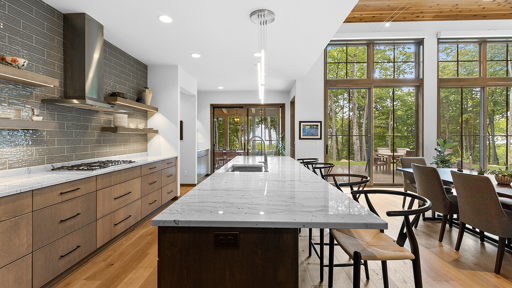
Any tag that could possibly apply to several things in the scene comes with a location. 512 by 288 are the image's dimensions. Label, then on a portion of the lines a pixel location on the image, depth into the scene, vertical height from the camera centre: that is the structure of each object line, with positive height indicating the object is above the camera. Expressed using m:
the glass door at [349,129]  6.15 +0.30
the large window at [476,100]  5.86 +0.98
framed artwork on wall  6.07 +0.27
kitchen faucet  2.78 -0.28
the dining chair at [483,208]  2.17 -0.62
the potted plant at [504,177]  2.77 -0.40
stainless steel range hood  2.81 +0.94
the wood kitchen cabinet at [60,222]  1.66 -0.71
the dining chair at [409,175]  3.90 -0.53
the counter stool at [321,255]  1.99 -0.92
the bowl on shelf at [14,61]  1.99 +0.65
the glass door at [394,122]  6.12 +0.47
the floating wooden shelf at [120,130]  3.43 +0.16
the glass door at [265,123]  7.90 +0.57
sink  3.07 -0.33
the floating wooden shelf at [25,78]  1.87 +0.52
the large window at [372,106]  6.08 +0.87
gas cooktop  2.56 -0.28
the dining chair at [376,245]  1.32 -0.62
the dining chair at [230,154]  8.01 -0.42
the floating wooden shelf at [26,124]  1.92 +0.14
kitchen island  1.03 -0.45
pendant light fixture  2.76 +1.43
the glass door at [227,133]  7.97 +0.25
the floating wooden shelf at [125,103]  3.27 +0.54
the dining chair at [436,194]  2.85 -0.62
